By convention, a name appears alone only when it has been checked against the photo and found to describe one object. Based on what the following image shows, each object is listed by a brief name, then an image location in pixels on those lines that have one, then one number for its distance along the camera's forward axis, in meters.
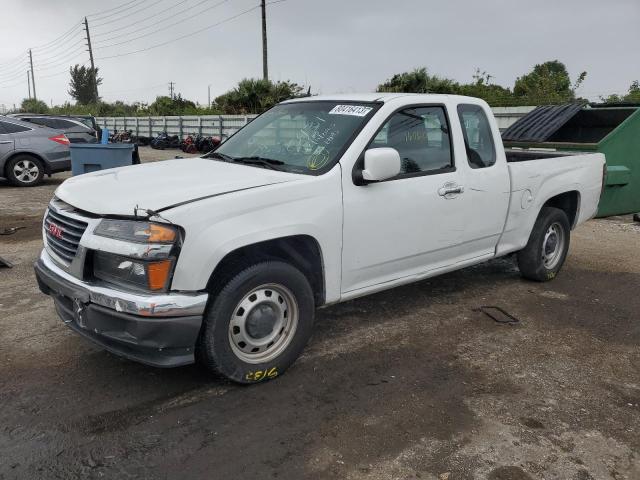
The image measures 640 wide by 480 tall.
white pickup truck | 3.08
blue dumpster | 8.10
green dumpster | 7.18
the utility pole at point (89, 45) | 57.29
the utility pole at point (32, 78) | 90.12
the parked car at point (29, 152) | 12.12
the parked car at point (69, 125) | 14.32
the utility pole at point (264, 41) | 29.77
